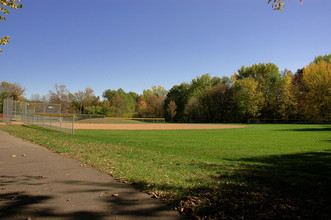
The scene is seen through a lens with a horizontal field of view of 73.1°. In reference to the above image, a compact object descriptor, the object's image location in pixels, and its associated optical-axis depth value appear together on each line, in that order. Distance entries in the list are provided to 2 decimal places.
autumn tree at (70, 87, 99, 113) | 81.38
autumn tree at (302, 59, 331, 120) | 45.56
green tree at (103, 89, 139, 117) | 82.38
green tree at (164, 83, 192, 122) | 81.49
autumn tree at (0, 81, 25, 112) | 65.19
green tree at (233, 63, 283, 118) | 61.79
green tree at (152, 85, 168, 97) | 107.32
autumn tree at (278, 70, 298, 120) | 57.46
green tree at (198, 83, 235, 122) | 70.75
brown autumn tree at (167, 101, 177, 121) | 79.94
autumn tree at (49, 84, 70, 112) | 73.31
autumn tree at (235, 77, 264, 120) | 62.56
